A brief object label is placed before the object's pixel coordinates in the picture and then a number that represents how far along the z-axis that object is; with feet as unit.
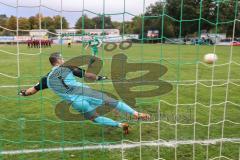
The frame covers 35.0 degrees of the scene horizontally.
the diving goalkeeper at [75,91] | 18.30
